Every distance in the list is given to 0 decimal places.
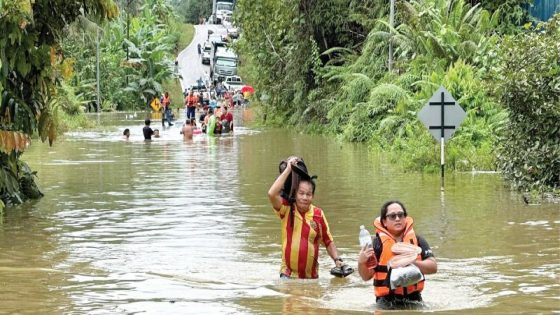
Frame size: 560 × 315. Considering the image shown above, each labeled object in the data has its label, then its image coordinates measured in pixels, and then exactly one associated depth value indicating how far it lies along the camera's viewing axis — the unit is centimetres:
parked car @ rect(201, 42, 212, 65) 10397
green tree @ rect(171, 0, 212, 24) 13525
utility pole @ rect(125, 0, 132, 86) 7778
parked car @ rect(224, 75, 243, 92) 9368
